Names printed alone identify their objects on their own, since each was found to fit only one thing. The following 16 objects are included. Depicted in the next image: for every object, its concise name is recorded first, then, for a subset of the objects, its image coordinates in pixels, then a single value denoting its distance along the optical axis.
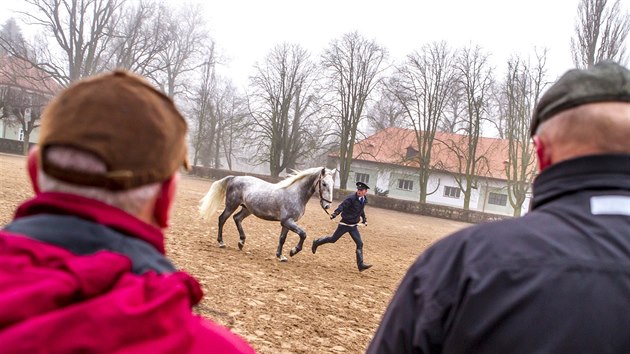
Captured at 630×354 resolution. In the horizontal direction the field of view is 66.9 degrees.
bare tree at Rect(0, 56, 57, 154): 37.58
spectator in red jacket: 0.97
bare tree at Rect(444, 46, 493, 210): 37.78
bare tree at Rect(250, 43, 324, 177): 46.34
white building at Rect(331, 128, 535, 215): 47.03
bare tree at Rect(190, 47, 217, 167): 51.03
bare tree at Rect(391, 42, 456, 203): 39.84
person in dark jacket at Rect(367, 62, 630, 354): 1.33
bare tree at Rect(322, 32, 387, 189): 42.72
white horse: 9.34
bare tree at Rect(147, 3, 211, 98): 41.75
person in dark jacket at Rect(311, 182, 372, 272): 9.88
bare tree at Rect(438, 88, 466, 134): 39.83
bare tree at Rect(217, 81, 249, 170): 51.16
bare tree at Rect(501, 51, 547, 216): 32.56
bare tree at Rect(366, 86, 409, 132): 42.88
